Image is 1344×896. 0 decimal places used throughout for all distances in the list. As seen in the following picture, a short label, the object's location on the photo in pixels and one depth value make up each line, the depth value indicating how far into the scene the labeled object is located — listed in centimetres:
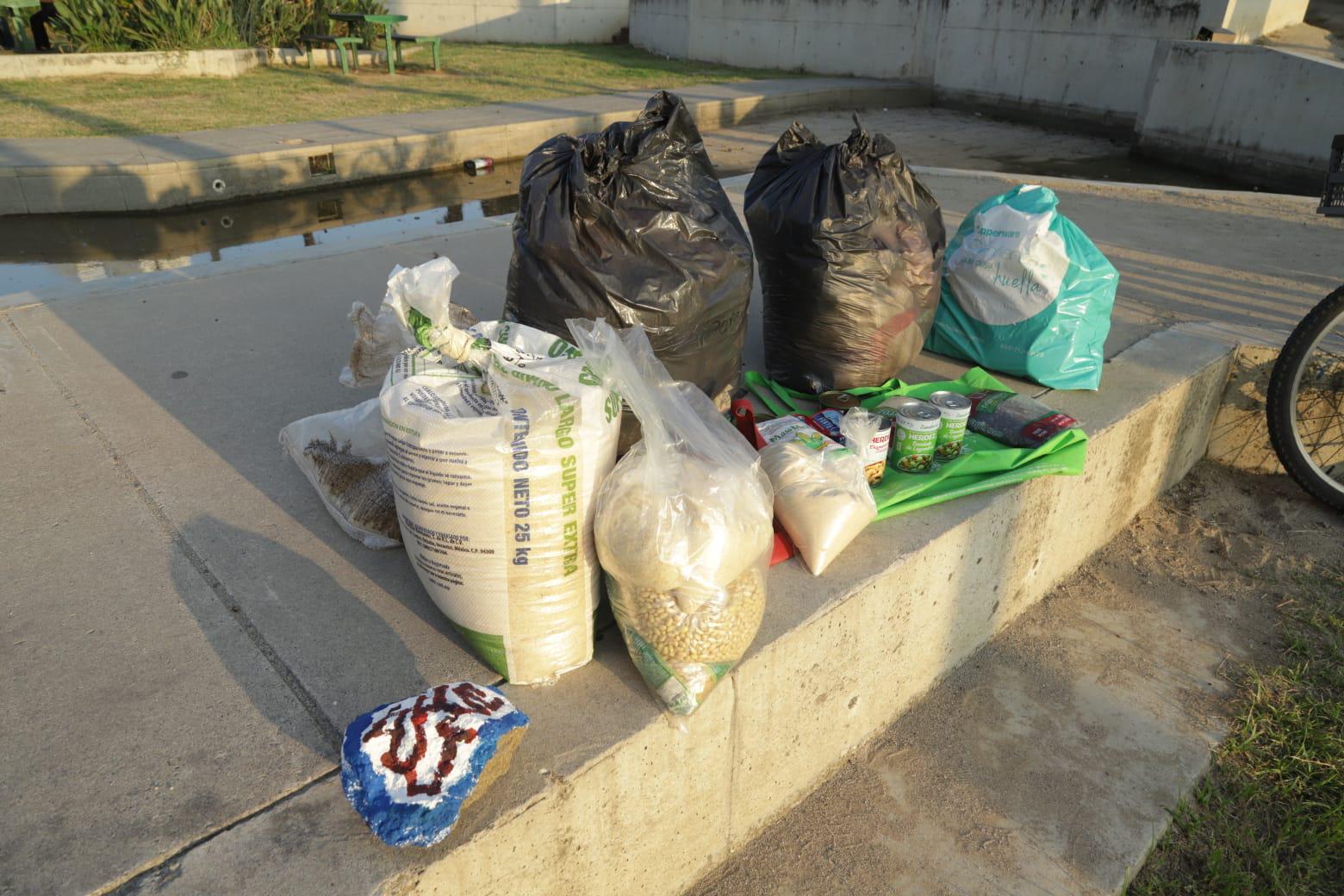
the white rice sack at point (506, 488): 142
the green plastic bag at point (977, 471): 212
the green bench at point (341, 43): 1229
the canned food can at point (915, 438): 220
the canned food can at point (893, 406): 231
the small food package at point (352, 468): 194
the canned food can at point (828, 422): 229
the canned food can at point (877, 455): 208
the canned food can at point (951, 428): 227
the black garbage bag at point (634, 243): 205
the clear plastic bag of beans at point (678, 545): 145
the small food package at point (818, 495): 185
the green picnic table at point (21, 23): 1046
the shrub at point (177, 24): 1142
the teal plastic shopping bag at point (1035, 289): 271
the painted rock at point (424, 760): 122
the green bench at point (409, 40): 1248
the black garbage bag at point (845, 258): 248
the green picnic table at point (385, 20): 1216
